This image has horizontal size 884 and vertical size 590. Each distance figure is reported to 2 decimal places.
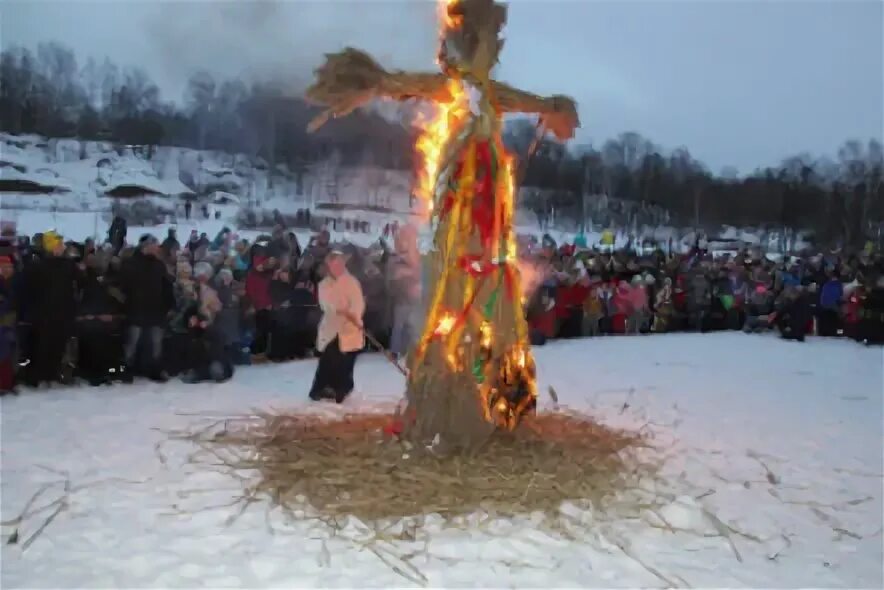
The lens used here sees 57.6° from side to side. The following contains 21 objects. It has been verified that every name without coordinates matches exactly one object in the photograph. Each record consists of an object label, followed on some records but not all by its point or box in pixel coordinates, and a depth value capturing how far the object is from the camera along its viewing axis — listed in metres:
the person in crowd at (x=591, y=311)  14.69
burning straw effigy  5.36
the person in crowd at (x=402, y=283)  9.96
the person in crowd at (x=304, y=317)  10.65
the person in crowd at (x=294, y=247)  12.22
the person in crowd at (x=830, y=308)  15.98
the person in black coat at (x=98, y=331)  8.55
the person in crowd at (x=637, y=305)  15.45
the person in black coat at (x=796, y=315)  15.21
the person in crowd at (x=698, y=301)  16.38
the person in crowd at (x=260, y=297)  10.54
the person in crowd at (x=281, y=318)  10.56
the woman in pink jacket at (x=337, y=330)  7.97
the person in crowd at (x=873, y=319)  14.95
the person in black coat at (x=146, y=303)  8.77
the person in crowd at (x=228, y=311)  9.30
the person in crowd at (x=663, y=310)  15.95
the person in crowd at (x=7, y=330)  7.80
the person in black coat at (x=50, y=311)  8.18
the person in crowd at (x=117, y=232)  13.44
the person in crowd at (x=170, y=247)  10.57
